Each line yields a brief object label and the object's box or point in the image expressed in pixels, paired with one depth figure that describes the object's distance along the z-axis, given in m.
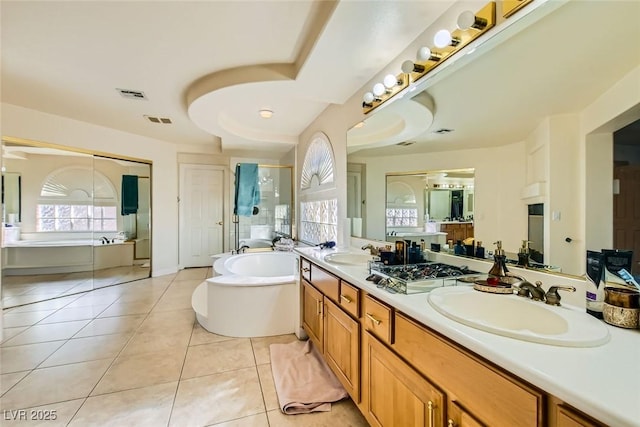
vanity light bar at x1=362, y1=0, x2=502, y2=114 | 1.26
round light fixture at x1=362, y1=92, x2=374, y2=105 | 2.15
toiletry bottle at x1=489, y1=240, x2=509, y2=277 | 1.24
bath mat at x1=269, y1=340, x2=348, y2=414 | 1.71
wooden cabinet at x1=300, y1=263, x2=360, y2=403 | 1.51
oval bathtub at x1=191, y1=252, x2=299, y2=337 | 2.63
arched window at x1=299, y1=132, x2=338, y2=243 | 3.17
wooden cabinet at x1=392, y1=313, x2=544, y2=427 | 0.67
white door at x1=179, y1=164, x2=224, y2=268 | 5.45
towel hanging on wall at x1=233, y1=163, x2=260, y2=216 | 4.84
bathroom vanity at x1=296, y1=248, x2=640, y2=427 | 0.57
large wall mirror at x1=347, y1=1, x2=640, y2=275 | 0.96
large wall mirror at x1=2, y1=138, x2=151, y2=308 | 4.56
